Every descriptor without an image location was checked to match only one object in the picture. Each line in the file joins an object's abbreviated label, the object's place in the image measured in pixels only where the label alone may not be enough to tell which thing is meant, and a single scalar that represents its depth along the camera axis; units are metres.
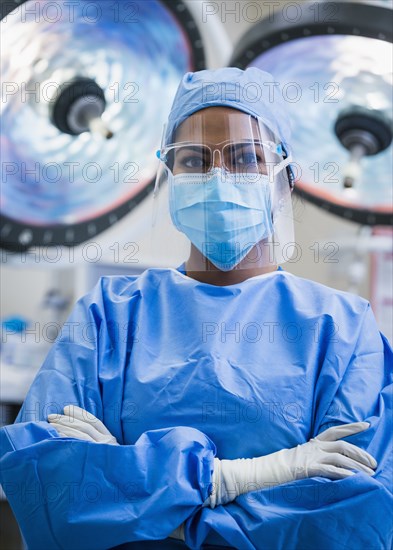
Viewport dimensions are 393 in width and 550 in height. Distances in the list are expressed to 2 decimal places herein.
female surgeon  1.23
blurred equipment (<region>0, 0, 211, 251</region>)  1.80
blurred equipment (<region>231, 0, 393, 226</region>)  1.63
